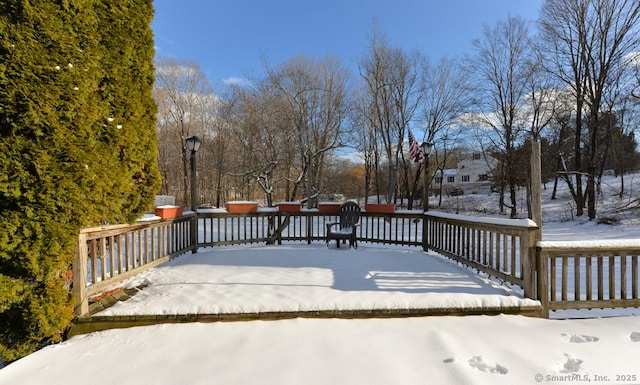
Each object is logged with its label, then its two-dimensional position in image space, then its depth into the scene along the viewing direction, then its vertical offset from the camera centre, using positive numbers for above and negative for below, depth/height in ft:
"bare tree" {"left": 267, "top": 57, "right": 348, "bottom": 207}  43.34 +14.53
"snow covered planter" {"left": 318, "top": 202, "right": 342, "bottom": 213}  19.38 -1.22
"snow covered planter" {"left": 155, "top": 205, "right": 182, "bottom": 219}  13.51 -1.04
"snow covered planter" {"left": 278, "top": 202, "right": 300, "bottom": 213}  19.24 -1.20
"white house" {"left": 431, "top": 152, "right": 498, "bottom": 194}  113.70 +4.71
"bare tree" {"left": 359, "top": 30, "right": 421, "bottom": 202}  48.98 +18.60
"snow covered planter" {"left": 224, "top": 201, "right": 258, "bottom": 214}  18.78 -1.07
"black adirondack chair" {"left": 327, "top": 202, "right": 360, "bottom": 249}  17.65 -1.94
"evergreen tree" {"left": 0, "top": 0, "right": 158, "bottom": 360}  6.72 +1.00
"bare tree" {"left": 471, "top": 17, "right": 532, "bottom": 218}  46.42 +16.58
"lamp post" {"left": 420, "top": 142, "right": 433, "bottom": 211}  17.37 +1.93
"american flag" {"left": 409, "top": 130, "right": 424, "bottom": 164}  20.57 +2.92
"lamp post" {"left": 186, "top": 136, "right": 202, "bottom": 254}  16.44 +0.34
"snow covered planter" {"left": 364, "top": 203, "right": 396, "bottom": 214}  19.01 -1.31
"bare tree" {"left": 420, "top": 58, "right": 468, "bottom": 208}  53.21 +15.91
